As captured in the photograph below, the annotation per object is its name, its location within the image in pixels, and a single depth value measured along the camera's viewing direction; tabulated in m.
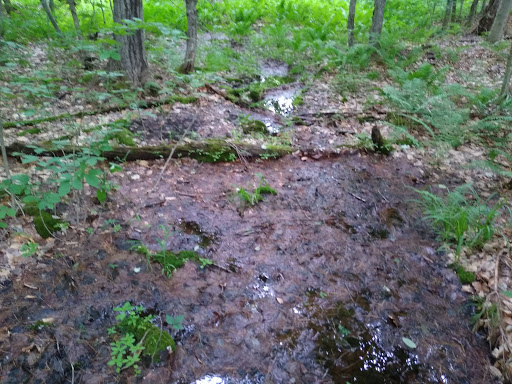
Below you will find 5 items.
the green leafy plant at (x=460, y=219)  3.60
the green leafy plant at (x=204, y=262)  3.32
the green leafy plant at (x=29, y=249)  3.09
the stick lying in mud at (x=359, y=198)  4.51
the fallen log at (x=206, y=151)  4.69
